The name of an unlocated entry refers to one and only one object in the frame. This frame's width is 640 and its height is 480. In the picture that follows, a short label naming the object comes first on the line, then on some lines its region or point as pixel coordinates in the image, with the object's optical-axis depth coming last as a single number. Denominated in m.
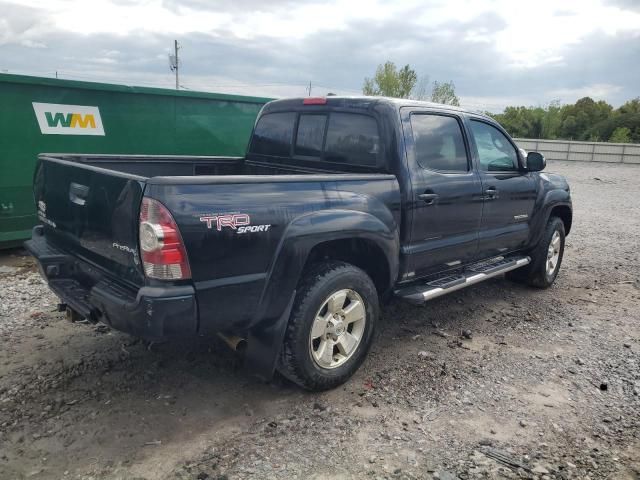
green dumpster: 6.16
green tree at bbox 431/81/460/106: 52.46
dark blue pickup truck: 2.69
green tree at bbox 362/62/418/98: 51.72
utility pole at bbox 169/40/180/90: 44.46
